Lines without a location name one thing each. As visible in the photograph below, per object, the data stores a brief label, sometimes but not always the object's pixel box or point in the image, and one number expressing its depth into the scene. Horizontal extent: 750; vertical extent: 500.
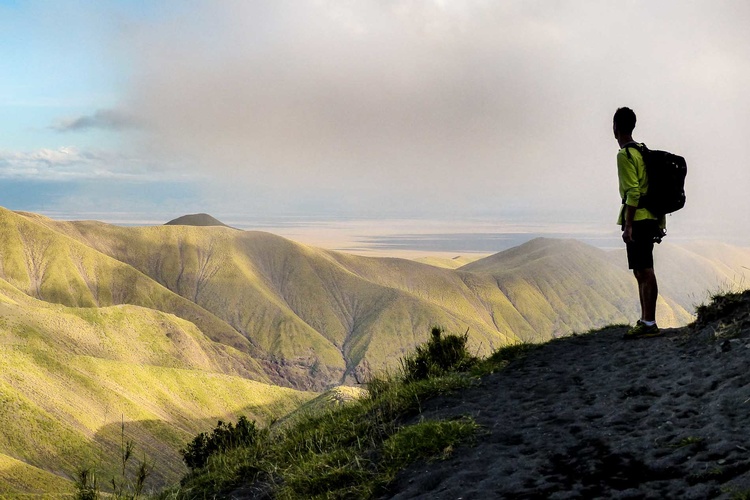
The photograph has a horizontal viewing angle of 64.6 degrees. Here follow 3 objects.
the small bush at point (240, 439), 9.86
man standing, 9.60
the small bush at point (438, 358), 10.12
